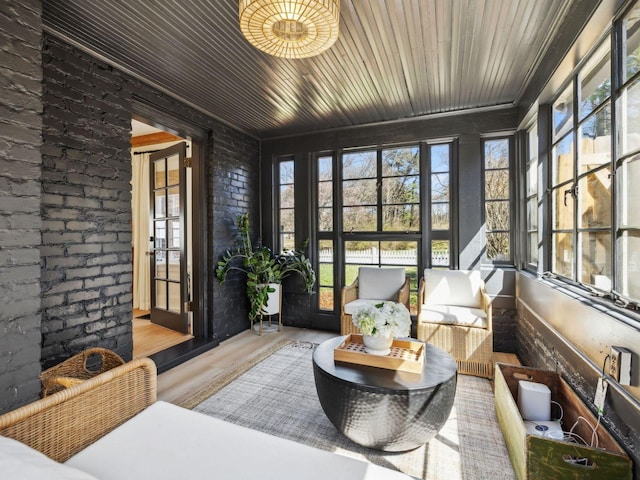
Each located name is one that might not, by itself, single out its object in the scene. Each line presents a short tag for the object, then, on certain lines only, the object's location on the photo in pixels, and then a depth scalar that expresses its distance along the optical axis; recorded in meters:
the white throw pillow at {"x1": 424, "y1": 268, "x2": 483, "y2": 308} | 3.28
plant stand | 4.09
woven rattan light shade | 1.50
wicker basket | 1.83
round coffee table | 1.65
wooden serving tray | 1.88
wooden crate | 1.29
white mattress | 1.02
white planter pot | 4.09
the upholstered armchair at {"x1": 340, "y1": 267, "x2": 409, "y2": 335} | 3.55
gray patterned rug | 1.75
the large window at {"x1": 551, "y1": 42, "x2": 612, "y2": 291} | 1.75
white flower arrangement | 1.99
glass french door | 3.84
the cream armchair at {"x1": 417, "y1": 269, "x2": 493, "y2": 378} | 2.83
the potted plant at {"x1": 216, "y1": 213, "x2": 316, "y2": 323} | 4.00
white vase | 2.01
